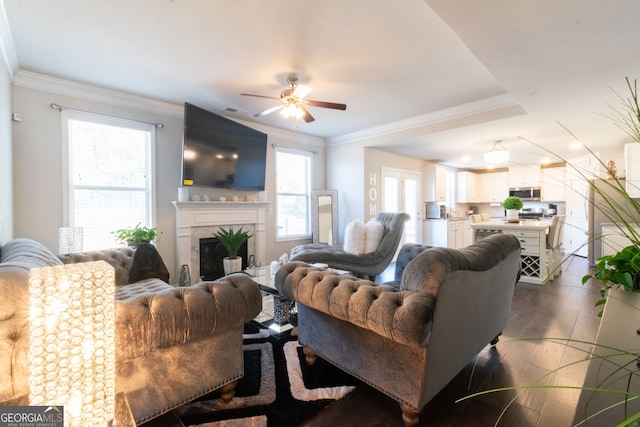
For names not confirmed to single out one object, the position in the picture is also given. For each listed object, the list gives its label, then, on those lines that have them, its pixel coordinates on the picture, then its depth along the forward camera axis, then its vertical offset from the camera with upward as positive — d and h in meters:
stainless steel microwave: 7.68 +0.47
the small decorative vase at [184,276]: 3.68 -0.77
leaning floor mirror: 5.68 -0.04
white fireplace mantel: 4.07 -0.14
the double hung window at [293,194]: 5.41 +0.36
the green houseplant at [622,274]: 0.61 -0.29
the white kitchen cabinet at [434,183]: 6.97 +0.67
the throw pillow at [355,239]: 4.16 -0.37
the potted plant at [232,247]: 3.93 -0.44
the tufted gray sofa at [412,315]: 1.42 -0.53
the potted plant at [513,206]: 4.98 +0.08
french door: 6.09 +0.36
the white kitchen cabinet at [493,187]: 8.24 +0.69
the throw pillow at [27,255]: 1.57 -0.23
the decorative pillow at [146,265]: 2.93 -0.51
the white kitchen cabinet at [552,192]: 7.28 +0.47
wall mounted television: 3.71 +0.85
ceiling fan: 2.97 +1.16
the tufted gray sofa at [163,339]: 1.16 -0.57
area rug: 1.67 -1.13
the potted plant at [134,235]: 3.38 -0.23
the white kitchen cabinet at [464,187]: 8.25 +0.68
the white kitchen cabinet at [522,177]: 7.53 +0.88
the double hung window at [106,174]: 3.45 +0.50
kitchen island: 4.19 -0.50
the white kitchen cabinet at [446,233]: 6.68 -0.48
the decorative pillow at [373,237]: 4.19 -0.35
